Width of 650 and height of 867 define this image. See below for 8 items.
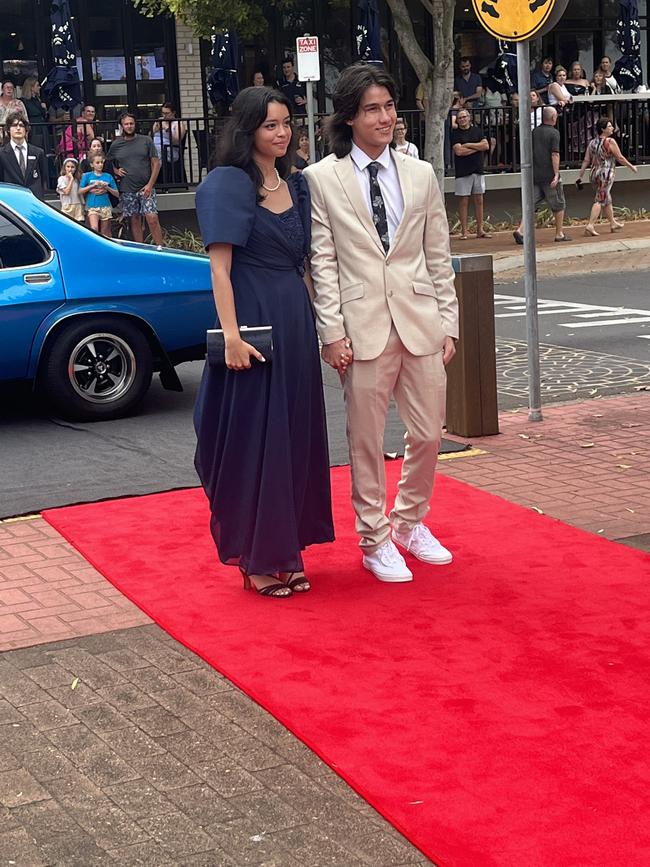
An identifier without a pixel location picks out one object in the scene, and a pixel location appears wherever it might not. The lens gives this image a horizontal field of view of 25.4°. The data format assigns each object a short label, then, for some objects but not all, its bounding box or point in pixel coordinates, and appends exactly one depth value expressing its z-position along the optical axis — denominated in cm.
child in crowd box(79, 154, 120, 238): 1977
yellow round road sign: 825
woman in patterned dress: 2256
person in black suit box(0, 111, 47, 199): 1848
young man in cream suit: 571
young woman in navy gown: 550
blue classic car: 924
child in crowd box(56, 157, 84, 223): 1969
